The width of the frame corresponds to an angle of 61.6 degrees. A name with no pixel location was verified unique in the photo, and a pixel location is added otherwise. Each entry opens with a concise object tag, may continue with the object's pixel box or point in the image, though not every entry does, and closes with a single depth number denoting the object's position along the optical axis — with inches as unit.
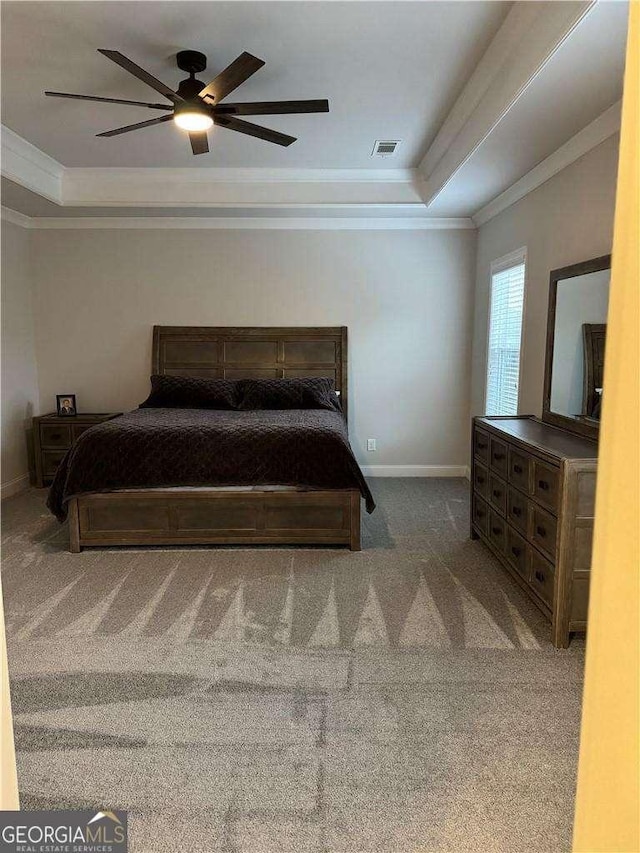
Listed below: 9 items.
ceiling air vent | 155.4
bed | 138.3
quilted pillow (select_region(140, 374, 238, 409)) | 189.5
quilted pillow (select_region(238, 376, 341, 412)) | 188.2
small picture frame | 205.9
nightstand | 196.2
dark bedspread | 137.9
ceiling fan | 97.3
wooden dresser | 94.7
